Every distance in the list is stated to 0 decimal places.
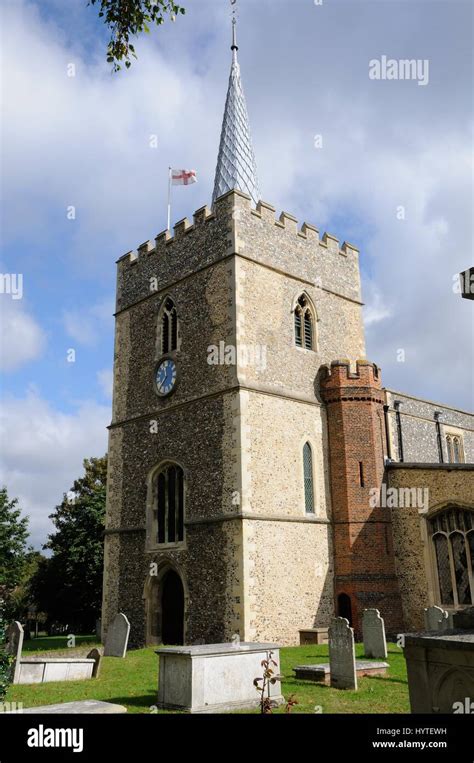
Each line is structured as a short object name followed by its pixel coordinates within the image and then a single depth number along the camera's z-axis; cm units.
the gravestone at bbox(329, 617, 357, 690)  1043
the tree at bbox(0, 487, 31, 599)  3553
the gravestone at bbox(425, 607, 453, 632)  1354
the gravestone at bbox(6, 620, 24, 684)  1232
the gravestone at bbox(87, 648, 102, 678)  1245
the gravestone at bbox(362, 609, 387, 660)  1348
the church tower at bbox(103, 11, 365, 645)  1716
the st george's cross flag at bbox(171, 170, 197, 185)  2314
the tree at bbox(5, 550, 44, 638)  3547
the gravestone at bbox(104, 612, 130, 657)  1507
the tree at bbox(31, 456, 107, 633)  3083
